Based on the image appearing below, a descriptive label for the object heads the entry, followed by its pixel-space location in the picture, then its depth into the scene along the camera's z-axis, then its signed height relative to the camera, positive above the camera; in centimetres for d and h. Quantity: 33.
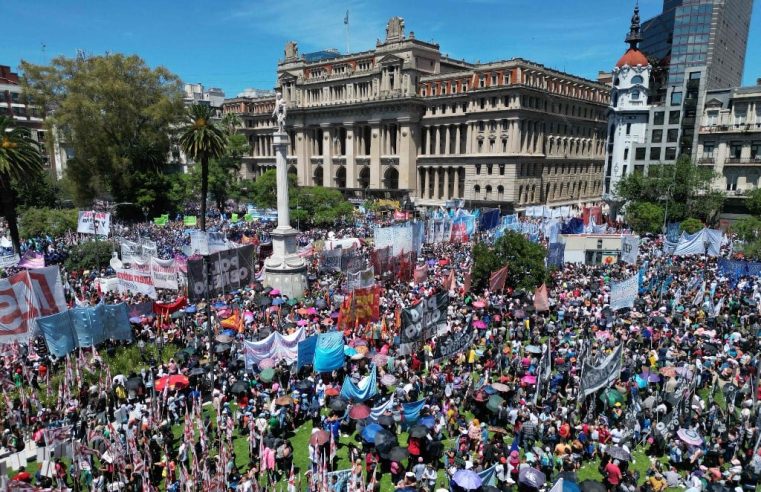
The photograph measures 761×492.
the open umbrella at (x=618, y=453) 1323 -707
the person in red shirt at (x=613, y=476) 1297 -744
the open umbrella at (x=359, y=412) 1495 -691
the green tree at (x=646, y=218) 4944 -459
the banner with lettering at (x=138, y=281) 2748 -608
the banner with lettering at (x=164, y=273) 2745 -565
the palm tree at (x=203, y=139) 4759 +222
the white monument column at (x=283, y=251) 3061 -506
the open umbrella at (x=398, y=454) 1331 -719
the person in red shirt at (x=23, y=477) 1198 -713
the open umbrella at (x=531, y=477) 1269 -737
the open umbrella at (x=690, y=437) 1405 -706
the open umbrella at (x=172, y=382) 1664 -681
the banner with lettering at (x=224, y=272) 2553 -561
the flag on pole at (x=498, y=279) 2888 -605
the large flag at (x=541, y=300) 2629 -652
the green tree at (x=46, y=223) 4159 -483
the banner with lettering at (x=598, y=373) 1596 -614
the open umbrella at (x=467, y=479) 1189 -700
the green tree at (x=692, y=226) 4584 -484
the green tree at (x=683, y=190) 5122 -207
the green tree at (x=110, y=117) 5456 +479
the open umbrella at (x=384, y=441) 1374 -706
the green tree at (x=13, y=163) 3456 -9
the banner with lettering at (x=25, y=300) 1880 -495
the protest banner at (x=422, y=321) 2016 -600
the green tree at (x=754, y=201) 4769 -282
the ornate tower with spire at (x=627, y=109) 6066 +685
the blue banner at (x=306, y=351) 1892 -661
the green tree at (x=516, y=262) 2970 -524
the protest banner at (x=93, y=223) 3647 -411
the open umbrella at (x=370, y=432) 1419 -710
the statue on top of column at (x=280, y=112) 3044 +302
